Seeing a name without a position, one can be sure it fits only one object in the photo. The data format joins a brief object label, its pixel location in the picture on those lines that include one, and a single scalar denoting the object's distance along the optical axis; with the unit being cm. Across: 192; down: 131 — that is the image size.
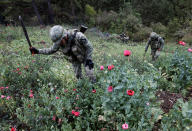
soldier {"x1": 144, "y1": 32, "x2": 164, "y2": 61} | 580
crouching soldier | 301
